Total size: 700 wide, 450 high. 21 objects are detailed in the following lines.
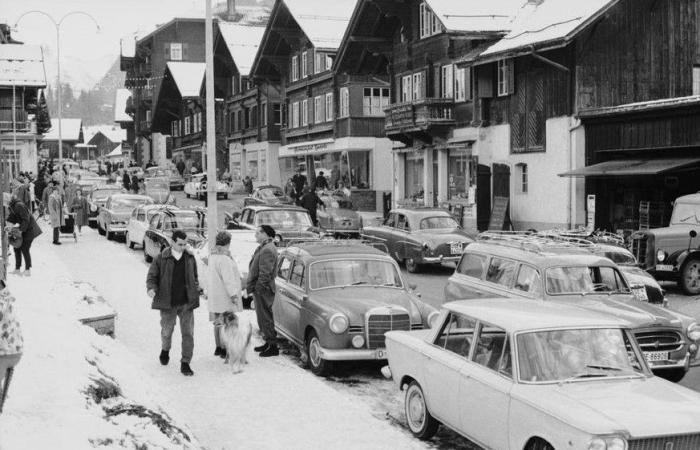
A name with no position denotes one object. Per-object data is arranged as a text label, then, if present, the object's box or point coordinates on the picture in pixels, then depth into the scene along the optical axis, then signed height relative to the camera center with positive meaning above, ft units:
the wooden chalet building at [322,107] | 146.82 +13.35
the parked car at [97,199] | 111.59 -1.73
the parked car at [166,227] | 74.90 -3.65
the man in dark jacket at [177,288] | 37.06 -4.28
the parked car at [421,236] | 73.00 -4.61
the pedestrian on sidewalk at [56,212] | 86.84 -2.56
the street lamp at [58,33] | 136.05 +24.97
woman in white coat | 38.42 -4.27
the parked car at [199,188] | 173.17 -0.81
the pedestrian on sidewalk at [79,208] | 94.94 -2.38
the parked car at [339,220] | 106.22 -4.45
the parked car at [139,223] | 83.98 -3.59
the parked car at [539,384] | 21.14 -5.44
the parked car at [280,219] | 71.56 -2.90
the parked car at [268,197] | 134.00 -2.09
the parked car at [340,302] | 36.55 -5.11
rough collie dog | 37.09 -6.41
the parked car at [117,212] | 96.68 -2.90
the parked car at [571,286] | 36.04 -4.77
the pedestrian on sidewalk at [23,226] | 62.49 -2.80
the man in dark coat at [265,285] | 40.24 -4.55
